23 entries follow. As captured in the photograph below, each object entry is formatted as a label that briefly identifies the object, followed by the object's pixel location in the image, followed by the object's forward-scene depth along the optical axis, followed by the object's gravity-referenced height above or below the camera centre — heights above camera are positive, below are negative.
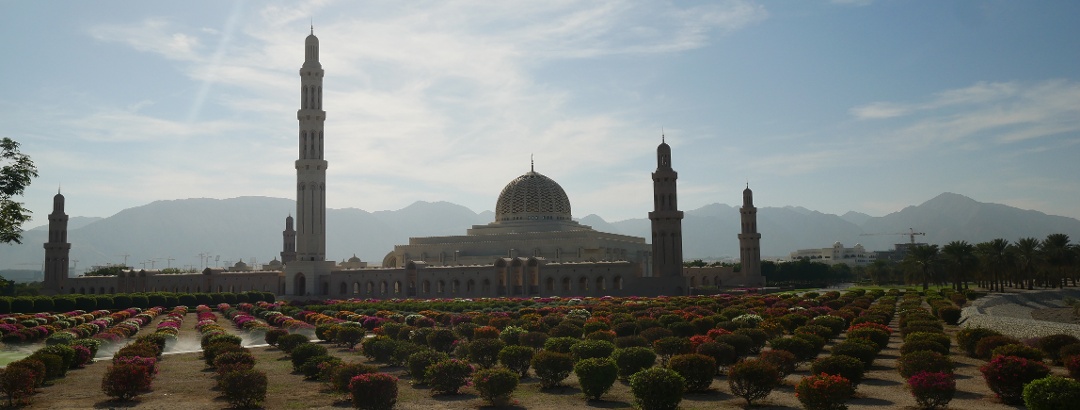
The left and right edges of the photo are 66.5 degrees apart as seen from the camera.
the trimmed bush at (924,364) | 16.55 -1.98
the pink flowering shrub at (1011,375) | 15.08 -2.04
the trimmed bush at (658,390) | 14.26 -2.12
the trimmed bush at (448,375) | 17.20 -2.22
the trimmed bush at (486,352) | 20.59 -2.07
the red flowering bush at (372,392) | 14.94 -2.21
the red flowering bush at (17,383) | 15.84 -2.12
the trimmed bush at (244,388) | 15.67 -2.23
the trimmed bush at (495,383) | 15.77 -2.19
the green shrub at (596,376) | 16.19 -2.12
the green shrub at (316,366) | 19.01 -2.24
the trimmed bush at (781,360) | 17.64 -1.99
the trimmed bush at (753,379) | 15.38 -2.10
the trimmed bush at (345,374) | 16.47 -2.07
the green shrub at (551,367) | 17.83 -2.13
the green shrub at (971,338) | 22.25 -1.98
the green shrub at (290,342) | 24.11 -2.08
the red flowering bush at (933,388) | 14.50 -2.16
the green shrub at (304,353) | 20.52 -2.06
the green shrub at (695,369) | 16.67 -2.05
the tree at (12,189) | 22.44 +2.34
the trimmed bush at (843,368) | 16.41 -2.02
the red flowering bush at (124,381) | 16.48 -2.18
